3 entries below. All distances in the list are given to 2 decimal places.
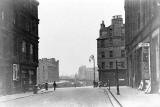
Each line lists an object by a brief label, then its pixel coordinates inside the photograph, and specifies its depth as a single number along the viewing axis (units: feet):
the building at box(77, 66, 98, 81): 634.68
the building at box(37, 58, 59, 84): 383.45
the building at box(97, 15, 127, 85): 283.85
